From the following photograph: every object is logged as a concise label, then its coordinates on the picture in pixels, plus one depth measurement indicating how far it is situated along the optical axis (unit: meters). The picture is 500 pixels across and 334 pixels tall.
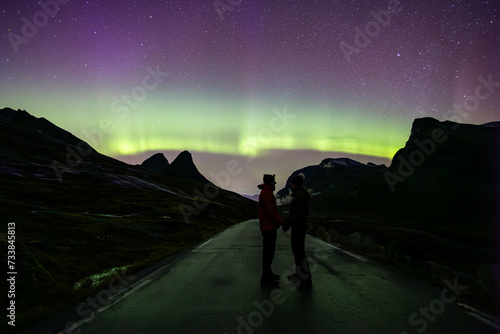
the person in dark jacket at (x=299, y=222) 7.00
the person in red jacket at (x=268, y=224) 6.94
